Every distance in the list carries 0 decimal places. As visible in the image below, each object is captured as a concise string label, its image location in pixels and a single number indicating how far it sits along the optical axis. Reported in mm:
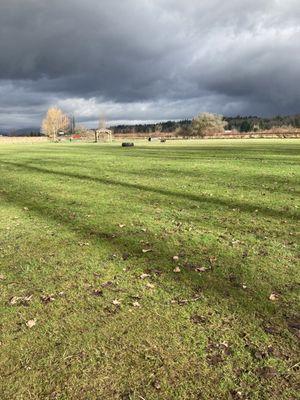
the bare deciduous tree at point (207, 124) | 160500
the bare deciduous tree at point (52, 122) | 152625
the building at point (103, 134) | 106812
